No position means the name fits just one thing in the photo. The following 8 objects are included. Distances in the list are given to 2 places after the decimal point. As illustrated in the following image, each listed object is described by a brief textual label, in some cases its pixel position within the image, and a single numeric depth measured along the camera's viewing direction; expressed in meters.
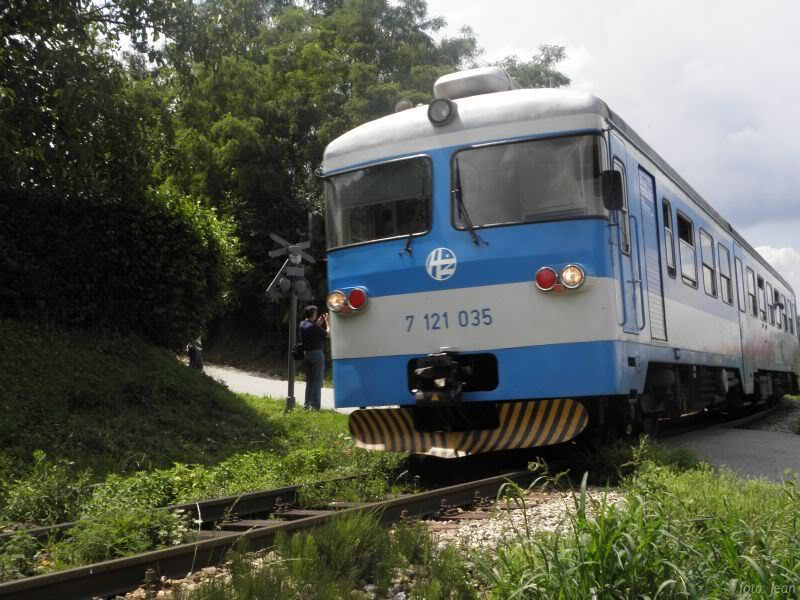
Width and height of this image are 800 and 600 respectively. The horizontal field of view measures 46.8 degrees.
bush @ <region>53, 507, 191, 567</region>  4.71
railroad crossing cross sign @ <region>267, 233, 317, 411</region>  14.98
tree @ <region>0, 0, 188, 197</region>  11.07
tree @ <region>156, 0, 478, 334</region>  30.31
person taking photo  15.93
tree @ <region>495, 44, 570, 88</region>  34.66
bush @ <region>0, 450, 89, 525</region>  6.00
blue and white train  7.50
